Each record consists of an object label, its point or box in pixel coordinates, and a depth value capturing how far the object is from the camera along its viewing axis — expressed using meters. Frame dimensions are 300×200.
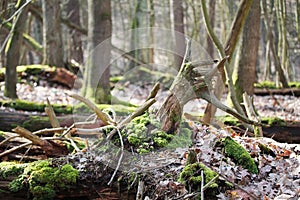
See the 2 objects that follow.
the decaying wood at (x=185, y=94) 4.22
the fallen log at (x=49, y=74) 12.36
